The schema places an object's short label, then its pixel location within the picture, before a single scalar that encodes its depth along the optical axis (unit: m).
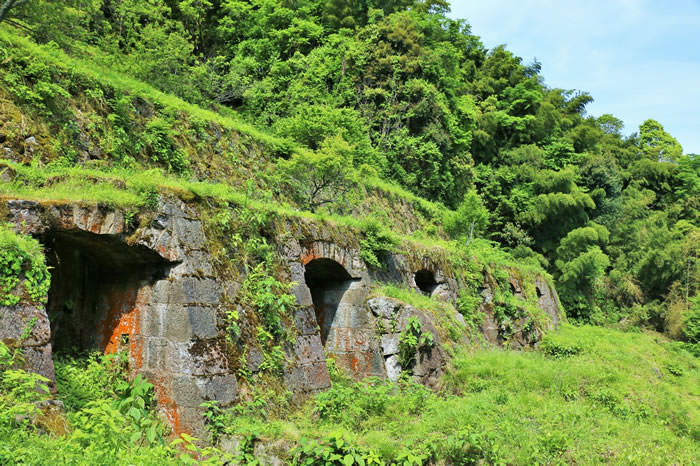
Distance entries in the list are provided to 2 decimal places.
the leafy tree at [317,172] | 12.93
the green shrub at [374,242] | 10.80
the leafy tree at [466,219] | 21.86
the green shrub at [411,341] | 9.92
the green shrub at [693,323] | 24.48
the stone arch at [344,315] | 9.81
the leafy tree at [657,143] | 42.38
